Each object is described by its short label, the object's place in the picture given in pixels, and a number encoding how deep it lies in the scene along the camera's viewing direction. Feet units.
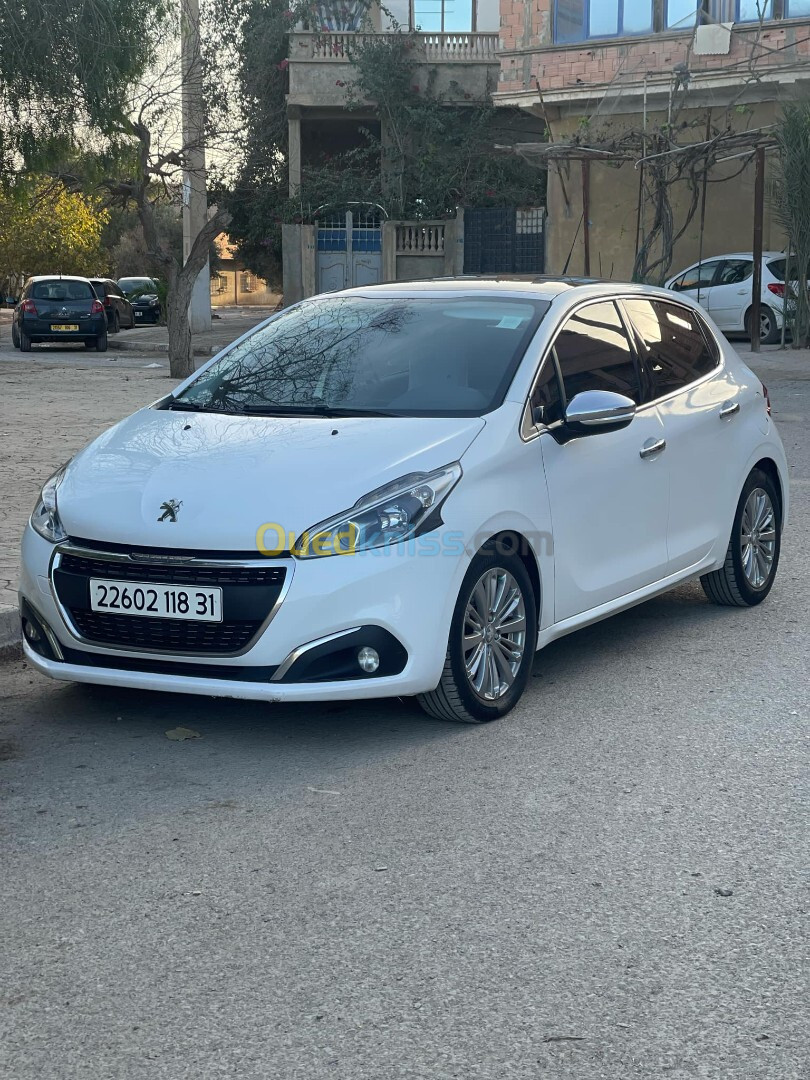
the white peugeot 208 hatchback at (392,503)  16.43
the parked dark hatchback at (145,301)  143.13
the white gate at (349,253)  112.16
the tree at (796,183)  77.61
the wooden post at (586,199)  81.00
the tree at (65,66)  78.74
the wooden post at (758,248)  77.41
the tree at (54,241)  166.71
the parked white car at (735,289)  85.66
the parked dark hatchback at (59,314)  98.12
